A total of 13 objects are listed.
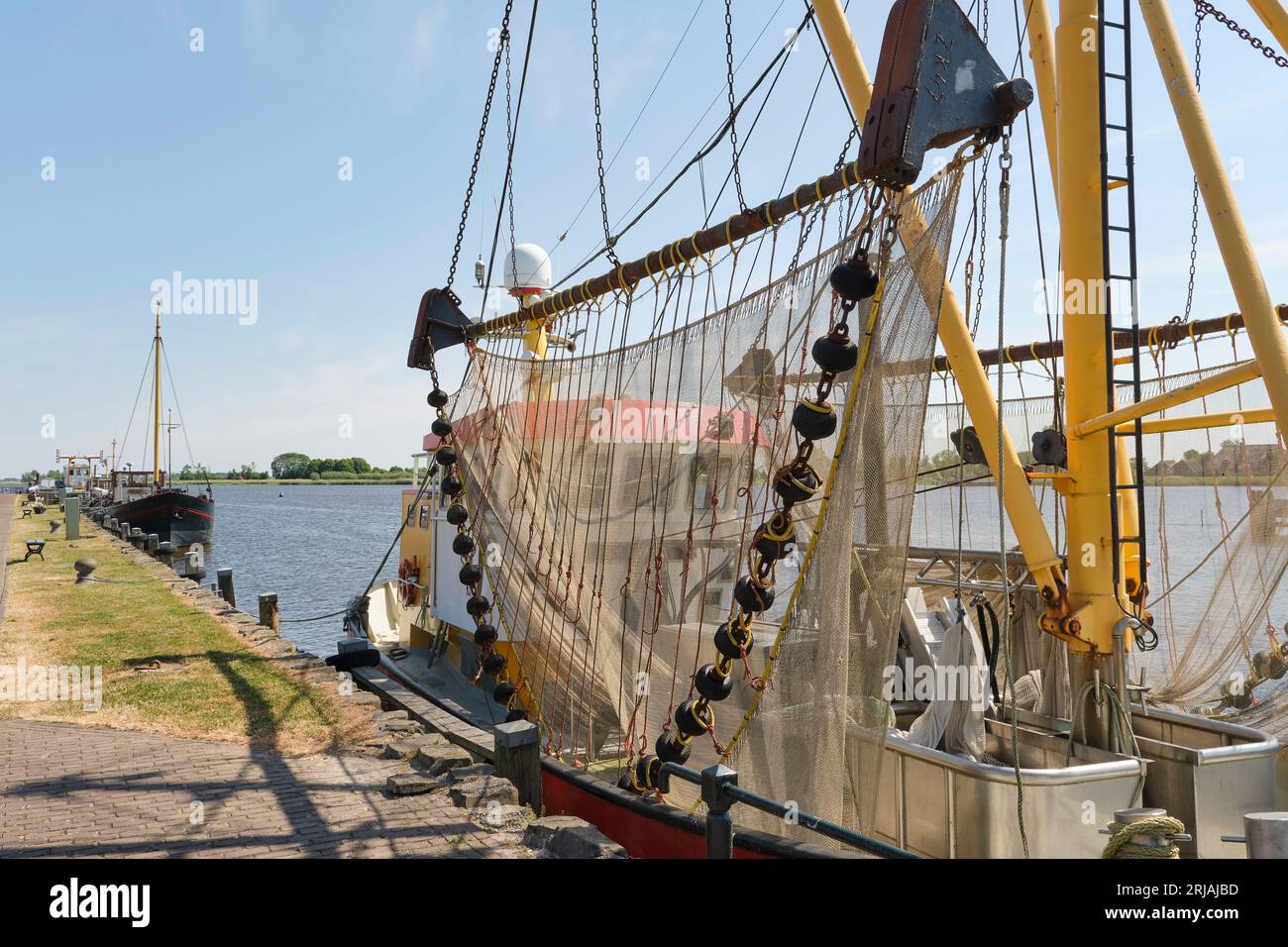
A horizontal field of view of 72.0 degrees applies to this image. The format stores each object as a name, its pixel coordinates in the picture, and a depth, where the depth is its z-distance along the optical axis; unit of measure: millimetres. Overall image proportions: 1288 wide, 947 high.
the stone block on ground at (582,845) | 4414
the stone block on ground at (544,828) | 4754
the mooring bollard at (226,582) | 17656
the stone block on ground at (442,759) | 6036
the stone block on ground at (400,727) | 7008
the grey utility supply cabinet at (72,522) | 25625
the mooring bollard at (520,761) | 5668
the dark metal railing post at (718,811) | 3957
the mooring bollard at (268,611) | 13031
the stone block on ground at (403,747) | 6348
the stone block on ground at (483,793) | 5348
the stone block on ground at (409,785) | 5504
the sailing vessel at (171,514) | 40688
